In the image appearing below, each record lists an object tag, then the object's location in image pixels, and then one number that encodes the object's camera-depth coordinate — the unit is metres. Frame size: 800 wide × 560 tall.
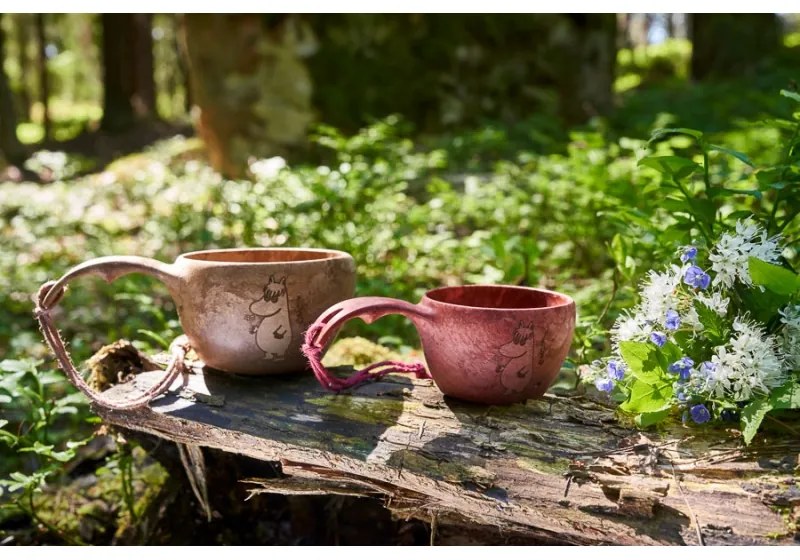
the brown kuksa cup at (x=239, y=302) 0.63
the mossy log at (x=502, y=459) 0.52
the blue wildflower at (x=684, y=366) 0.55
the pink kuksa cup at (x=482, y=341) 0.59
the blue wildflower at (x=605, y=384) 0.58
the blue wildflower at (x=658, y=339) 0.56
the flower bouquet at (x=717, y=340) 0.54
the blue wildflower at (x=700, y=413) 0.55
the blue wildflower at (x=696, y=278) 0.56
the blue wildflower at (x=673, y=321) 0.56
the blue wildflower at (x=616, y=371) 0.58
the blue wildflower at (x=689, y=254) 0.57
